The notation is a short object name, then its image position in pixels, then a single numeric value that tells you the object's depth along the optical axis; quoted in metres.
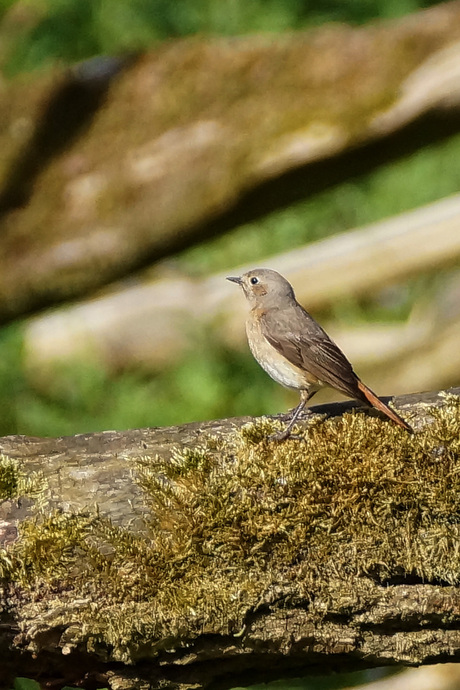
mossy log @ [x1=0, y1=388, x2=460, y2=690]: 5.47
